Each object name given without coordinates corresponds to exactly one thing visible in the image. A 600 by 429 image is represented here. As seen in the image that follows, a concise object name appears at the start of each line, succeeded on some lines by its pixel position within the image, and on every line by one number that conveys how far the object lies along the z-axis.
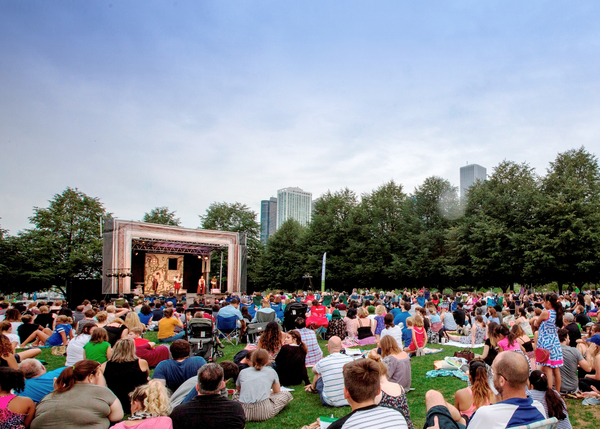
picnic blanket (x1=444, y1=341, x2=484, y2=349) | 9.87
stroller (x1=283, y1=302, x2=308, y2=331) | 10.42
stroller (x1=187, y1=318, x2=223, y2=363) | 7.37
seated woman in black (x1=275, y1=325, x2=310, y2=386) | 5.98
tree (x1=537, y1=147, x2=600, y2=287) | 23.00
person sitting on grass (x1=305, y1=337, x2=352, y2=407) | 5.03
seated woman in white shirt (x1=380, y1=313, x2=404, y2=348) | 7.61
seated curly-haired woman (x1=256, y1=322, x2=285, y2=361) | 6.37
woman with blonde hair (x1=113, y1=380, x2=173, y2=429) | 2.99
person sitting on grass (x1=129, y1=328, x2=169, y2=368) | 6.46
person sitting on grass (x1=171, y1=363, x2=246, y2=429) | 3.11
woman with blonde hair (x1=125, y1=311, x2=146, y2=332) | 7.71
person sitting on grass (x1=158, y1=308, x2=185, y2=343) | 9.18
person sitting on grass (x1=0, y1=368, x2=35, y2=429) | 3.29
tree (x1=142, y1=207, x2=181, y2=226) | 46.69
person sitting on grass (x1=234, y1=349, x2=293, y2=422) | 4.73
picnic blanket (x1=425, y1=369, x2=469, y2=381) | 6.80
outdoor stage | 21.55
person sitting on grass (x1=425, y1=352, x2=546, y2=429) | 2.14
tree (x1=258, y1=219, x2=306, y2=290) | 39.40
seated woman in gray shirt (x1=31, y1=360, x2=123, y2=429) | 3.21
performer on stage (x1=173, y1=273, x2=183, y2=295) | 29.08
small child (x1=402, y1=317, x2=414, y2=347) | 8.34
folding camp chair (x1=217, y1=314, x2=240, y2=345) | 10.10
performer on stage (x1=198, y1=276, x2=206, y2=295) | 28.56
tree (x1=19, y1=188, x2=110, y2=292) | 31.86
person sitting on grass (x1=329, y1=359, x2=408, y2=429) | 2.21
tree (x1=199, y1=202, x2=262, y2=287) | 45.66
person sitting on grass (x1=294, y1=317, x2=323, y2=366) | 6.77
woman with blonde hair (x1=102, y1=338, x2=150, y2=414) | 4.41
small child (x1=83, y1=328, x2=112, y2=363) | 5.39
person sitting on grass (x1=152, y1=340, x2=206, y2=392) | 4.74
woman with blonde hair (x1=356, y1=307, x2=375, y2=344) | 9.48
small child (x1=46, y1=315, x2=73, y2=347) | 9.05
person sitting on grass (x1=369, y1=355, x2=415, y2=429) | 3.36
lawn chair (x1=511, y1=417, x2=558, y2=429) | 2.05
